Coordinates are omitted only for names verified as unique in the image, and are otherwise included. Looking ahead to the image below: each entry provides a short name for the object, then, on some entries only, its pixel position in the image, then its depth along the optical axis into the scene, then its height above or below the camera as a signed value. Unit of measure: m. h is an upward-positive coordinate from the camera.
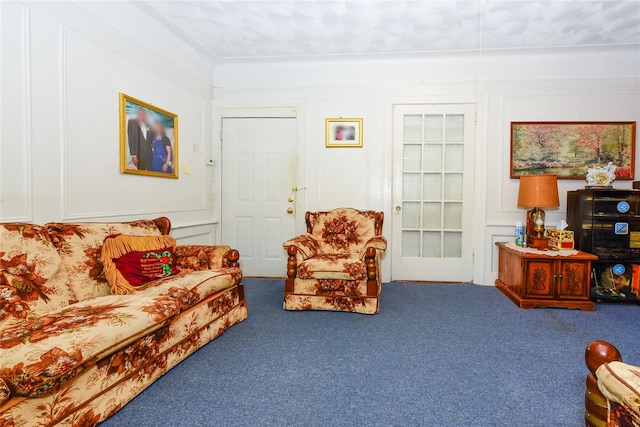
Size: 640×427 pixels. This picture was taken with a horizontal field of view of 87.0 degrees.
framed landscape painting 3.66 +0.65
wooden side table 3.05 -0.68
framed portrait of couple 2.73 +0.57
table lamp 3.21 +0.07
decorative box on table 3.25 -0.33
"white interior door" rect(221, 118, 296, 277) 4.12 +0.17
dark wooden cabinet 3.24 -0.27
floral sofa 1.25 -0.56
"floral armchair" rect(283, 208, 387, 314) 2.89 -0.66
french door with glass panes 3.93 +0.14
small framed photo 3.98 +0.85
